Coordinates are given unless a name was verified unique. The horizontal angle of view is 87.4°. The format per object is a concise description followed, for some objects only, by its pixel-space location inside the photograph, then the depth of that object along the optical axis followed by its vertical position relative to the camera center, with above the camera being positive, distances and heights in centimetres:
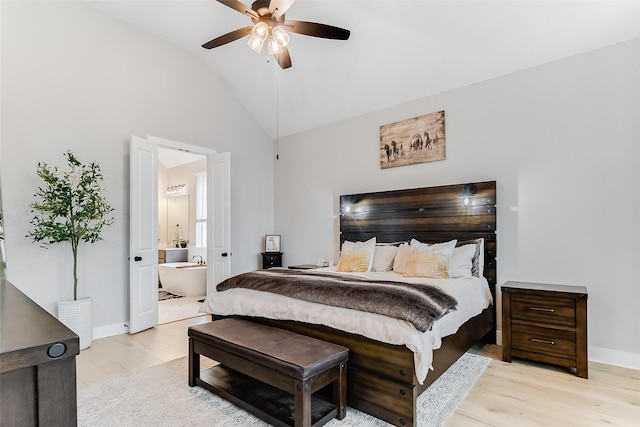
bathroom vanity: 731 -85
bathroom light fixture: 805 +66
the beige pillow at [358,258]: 380 -50
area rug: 213 -131
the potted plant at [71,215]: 337 +4
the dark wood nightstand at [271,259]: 566 -74
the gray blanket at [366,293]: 211 -58
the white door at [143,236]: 402 -23
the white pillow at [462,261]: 337 -49
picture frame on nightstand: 579 -48
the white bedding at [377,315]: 202 -75
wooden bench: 192 -97
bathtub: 609 -116
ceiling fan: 258 +158
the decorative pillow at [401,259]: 371 -51
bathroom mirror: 802 -7
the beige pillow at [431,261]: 327 -47
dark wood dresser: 60 -30
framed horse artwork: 414 +95
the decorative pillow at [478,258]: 349 -48
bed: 204 -74
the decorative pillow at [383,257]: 392 -52
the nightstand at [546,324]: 278 -98
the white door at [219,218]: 493 -3
